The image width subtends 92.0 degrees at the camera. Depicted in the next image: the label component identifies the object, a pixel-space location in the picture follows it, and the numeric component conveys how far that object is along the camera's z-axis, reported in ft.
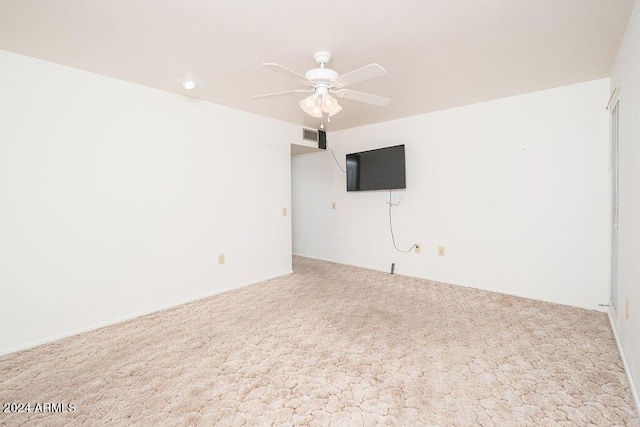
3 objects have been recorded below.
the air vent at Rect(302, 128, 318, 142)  15.56
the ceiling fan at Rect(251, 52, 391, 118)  6.51
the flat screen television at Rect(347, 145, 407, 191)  13.65
